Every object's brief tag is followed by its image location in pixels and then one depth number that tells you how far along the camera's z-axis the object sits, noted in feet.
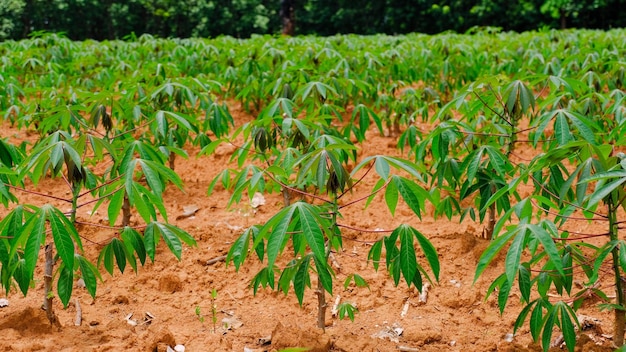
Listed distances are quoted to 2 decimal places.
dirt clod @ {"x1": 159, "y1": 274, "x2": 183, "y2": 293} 8.88
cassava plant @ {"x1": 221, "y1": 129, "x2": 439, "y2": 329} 5.16
